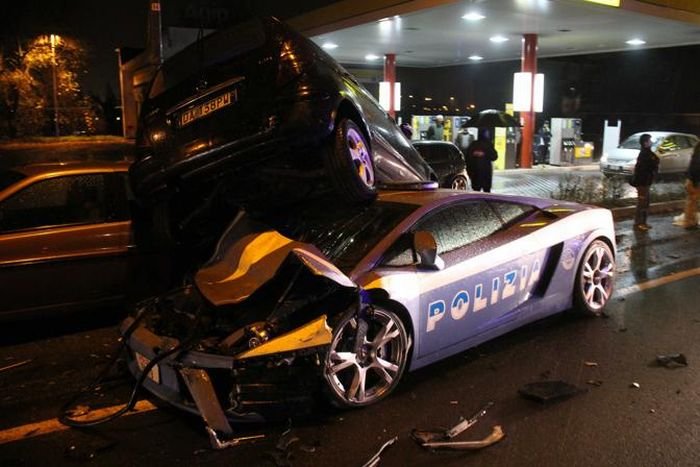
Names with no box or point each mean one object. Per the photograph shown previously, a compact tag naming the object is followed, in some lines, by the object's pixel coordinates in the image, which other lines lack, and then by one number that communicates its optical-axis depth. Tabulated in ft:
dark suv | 15.93
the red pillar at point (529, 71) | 66.59
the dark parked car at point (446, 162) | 38.81
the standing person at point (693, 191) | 35.68
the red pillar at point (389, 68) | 84.68
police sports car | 11.69
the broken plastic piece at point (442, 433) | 11.96
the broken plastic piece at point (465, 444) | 11.70
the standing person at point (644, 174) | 35.09
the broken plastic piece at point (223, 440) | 11.57
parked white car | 63.41
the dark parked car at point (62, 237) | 16.93
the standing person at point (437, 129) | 72.49
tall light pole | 100.36
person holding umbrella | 38.11
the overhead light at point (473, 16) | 53.13
